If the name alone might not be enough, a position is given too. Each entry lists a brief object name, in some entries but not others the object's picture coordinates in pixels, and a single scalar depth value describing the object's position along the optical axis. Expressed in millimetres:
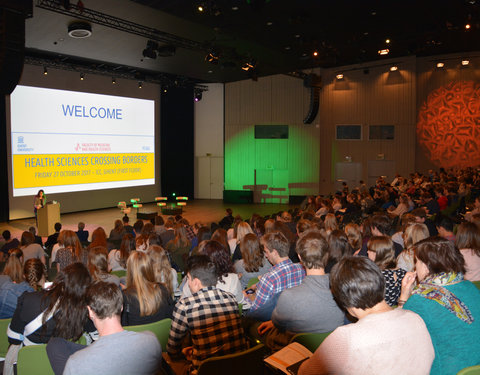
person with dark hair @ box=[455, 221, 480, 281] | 4004
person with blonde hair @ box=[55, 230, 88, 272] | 5738
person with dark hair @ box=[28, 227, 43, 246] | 7457
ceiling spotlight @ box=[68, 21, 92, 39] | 9695
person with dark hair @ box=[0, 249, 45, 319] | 3684
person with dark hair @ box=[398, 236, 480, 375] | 2143
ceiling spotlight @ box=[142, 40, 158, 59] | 11662
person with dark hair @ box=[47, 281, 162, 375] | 1978
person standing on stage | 11358
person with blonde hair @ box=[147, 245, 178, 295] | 3594
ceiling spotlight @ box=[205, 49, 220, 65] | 11562
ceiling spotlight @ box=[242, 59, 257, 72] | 12906
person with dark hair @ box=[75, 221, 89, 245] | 8270
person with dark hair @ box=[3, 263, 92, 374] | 2740
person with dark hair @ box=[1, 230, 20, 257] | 6977
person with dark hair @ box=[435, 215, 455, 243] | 5232
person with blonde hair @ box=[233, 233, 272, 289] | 4337
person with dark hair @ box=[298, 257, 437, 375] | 1714
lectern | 11039
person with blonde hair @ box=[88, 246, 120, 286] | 4116
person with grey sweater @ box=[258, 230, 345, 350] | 2617
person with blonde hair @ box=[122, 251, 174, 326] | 3100
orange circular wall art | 16625
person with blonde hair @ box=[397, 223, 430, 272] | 4164
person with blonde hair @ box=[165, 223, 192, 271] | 5941
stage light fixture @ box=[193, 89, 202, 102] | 18938
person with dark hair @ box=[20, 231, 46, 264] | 6172
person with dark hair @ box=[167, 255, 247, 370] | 2594
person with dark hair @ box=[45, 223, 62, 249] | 8016
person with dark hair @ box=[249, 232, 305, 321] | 3156
